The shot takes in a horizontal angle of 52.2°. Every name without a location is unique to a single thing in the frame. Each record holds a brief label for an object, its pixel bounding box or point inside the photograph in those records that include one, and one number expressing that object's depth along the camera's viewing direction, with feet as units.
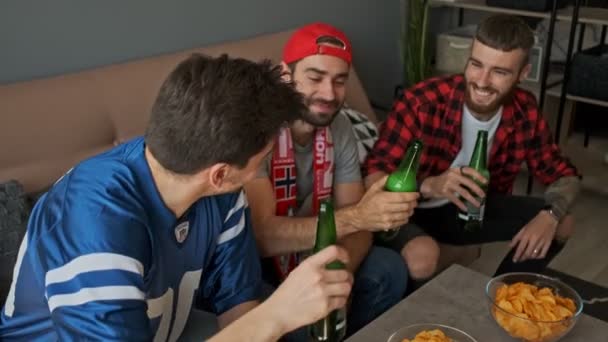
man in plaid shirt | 6.46
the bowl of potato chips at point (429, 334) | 4.02
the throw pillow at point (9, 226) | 5.12
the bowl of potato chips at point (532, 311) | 4.09
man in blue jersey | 3.36
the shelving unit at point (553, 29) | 9.98
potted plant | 10.82
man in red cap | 5.62
